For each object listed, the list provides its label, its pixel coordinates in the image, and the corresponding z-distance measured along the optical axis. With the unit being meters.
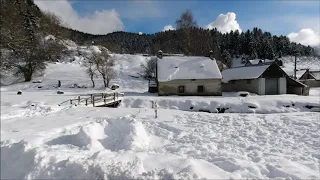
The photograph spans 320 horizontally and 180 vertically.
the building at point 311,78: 35.01
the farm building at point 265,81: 22.56
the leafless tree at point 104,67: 28.16
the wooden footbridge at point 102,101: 14.32
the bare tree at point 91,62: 28.61
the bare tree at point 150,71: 36.20
